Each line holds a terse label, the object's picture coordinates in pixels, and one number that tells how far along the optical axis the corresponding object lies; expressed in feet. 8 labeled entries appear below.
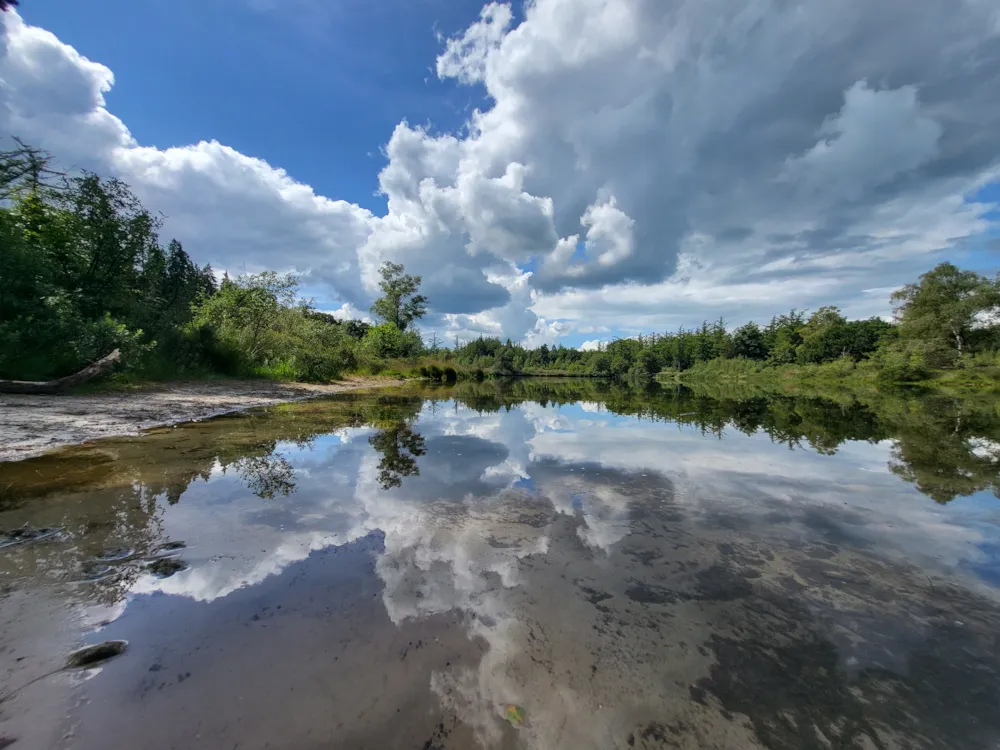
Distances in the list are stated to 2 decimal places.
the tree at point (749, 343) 280.10
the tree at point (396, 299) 172.04
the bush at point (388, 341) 152.05
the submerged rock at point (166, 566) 11.57
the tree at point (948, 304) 144.77
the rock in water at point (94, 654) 8.06
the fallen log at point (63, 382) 36.37
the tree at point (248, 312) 80.28
